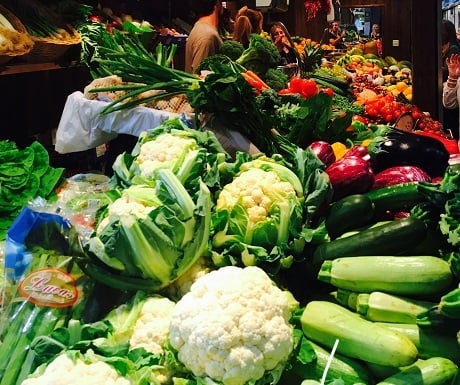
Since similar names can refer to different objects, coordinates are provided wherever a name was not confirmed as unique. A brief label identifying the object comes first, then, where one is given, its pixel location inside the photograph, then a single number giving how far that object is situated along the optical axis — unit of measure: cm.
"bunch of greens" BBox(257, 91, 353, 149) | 270
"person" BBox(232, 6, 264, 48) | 699
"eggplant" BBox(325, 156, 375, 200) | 202
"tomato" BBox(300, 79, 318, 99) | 411
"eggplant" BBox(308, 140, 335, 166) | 227
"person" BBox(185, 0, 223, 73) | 557
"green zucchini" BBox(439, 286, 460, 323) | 136
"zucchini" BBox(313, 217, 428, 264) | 167
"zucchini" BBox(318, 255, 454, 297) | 154
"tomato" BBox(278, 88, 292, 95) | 394
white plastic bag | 281
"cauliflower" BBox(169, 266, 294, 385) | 132
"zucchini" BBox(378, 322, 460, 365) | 141
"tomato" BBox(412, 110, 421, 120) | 439
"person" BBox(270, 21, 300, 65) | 722
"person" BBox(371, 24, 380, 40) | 1612
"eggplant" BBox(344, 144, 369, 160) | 234
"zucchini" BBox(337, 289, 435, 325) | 150
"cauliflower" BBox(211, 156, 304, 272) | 169
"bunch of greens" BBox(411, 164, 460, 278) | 155
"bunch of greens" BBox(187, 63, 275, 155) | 236
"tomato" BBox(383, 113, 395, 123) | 486
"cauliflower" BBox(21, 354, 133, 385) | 127
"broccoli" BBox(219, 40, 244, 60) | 515
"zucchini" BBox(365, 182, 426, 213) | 191
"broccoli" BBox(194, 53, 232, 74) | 390
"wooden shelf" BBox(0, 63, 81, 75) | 376
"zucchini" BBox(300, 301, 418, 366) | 137
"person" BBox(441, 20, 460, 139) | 760
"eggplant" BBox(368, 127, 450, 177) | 239
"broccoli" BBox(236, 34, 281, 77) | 471
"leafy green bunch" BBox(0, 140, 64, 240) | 268
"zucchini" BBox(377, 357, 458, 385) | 133
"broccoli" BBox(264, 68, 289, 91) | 444
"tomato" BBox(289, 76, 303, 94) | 416
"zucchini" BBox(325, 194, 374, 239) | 186
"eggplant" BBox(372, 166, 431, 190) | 211
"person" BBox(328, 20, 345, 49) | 1218
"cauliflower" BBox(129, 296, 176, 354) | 146
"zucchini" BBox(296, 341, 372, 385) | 141
